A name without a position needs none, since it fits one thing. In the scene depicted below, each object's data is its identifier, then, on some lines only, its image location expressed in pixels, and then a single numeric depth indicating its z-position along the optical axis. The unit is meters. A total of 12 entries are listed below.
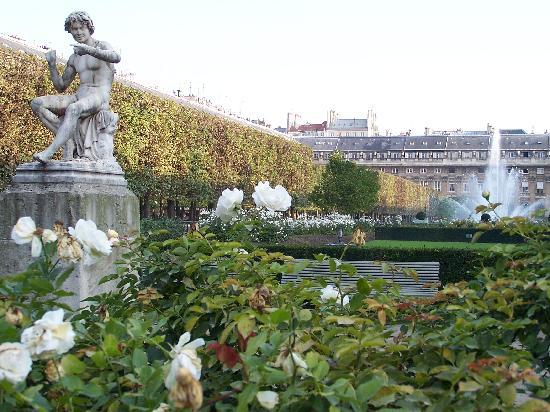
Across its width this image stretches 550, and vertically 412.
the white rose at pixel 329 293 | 2.57
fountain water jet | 50.88
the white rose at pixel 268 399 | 1.33
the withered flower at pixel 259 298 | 1.90
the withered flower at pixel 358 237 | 2.40
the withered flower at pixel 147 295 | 2.33
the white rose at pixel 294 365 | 1.45
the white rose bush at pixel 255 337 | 1.40
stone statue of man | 6.50
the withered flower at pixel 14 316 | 1.53
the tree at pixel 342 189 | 30.62
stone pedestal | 6.04
